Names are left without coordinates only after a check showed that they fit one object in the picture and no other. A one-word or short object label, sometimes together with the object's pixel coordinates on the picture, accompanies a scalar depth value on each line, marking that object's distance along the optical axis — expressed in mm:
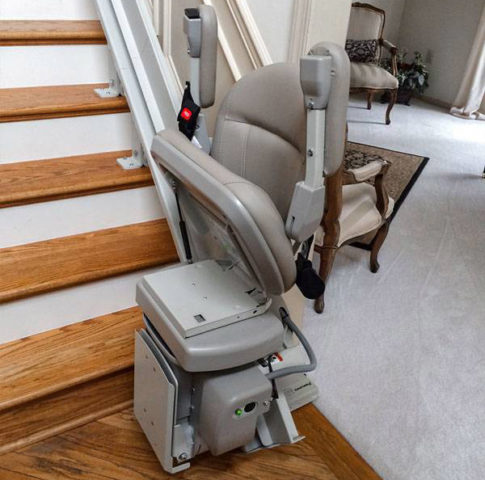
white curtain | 5590
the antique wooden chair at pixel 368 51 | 5230
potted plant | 6055
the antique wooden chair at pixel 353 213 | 2393
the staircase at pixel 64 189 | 1825
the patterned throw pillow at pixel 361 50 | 5266
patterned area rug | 3926
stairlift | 1295
